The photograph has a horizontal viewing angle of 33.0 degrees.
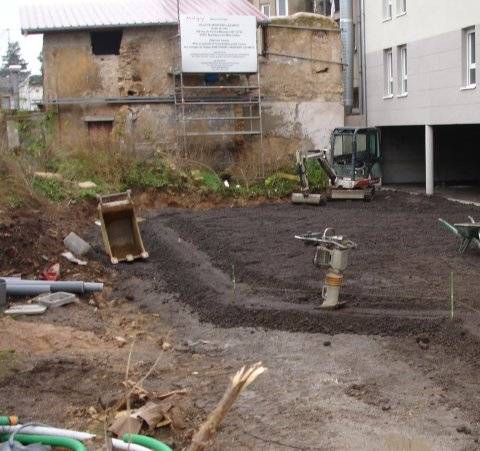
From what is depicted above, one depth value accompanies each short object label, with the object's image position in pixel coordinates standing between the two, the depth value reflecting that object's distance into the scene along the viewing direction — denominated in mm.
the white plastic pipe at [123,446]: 6109
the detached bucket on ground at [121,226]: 17748
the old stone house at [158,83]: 29453
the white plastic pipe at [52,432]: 6449
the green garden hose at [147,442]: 6140
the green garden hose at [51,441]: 6187
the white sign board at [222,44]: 28953
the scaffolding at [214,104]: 29453
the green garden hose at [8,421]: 6770
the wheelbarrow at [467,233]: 14602
